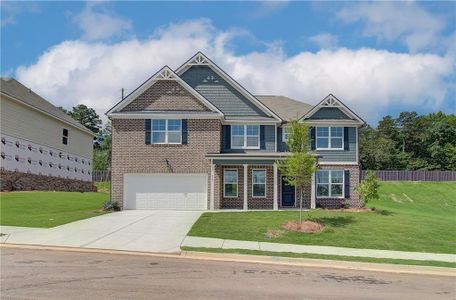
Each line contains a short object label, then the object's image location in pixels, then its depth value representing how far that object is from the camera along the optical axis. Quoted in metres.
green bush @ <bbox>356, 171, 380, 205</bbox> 26.22
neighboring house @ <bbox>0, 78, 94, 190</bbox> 36.03
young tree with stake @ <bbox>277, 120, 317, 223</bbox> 20.77
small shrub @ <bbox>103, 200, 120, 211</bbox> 27.15
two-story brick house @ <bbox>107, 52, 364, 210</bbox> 28.45
